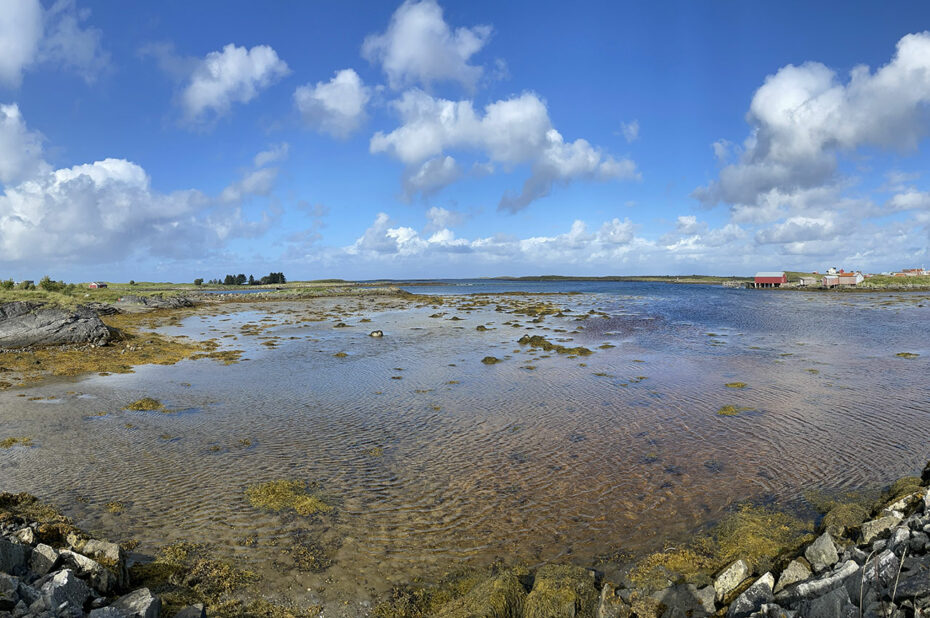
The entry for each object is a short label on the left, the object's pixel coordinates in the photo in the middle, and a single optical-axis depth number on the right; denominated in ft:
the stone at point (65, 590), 16.07
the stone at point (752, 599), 17.24
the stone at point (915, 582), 14.85
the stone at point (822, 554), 19.18
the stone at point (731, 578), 19.38
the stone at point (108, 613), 15.79
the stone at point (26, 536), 20.92
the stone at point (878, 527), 20.76
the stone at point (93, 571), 18.75
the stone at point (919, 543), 17.66
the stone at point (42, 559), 18.60
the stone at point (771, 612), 15.88
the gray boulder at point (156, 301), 194.18
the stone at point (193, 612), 17.71
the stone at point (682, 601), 18.42
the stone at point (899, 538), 18.13
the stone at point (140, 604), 16.79
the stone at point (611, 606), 18.35
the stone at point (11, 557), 17.56
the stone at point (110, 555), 20.12
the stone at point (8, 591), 15.38
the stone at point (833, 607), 15.19
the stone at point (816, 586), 17.04
